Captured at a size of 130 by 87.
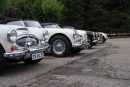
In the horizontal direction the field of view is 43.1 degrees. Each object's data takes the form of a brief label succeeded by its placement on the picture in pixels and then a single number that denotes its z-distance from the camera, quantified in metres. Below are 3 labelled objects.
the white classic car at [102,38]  11.83
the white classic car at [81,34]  6.71
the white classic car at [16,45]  3.94
